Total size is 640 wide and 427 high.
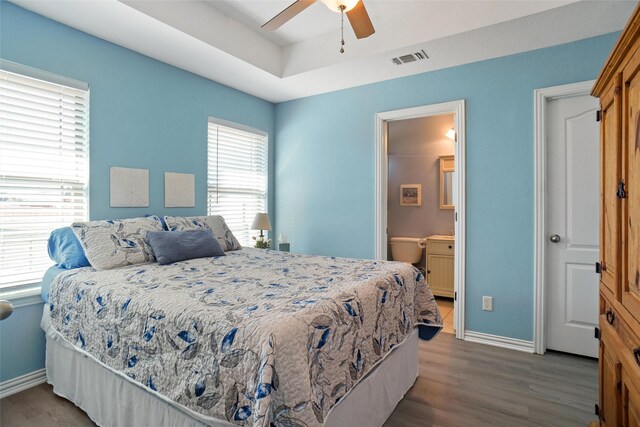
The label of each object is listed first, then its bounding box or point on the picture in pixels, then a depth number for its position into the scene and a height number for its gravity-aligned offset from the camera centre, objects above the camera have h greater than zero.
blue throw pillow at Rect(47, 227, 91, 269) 2.32 -0.26
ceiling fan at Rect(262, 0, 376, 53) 1.97 +1.21
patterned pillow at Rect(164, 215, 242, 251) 2.94 -0.12
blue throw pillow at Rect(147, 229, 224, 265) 2.52 -0.25
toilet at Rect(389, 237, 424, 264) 4.92 -0.52
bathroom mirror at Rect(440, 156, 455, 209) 4.96 +0.47
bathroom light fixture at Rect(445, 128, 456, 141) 4.79 +1.12
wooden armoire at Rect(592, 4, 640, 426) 1.12 -0.07
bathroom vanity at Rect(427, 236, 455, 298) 4.50 -0.69
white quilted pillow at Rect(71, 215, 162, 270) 2.30 -0.21
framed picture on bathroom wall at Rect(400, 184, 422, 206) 5.23 +0.29
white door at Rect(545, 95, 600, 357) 2.78 -0.08
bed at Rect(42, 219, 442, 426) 1.21 -0.57
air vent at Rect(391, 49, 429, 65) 3.08 +1.43
